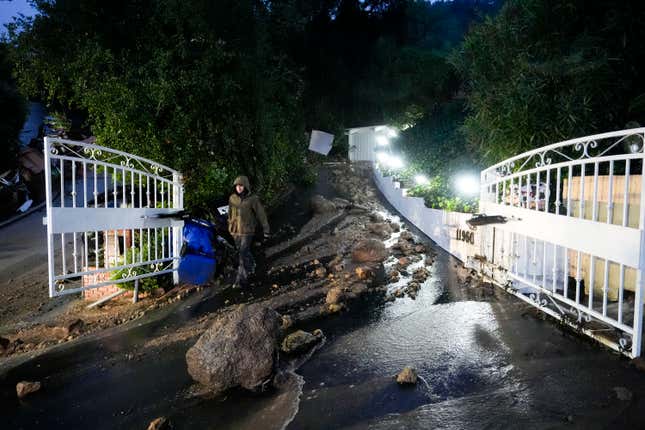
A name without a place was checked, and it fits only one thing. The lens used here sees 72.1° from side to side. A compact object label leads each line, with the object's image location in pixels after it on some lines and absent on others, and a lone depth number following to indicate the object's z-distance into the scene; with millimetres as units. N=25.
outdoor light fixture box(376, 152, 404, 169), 15203
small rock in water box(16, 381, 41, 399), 4031
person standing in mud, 7096
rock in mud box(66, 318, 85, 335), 5539
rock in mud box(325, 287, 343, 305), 5719
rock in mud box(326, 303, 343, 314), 5477
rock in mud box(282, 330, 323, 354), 4418
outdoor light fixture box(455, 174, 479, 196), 9094
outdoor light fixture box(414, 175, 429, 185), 12189
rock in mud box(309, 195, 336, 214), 11609
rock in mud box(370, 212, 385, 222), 11053
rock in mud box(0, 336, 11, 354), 5242
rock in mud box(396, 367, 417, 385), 3689
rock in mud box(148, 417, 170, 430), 3199
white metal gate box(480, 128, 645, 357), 3725
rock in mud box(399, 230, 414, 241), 8953
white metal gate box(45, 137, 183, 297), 5266
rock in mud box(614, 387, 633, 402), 3273
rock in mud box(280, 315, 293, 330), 5082
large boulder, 3816
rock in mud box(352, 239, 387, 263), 7793
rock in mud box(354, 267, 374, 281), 6793
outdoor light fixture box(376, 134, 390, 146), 17952
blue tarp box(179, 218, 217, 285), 6793
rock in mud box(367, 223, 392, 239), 9683
